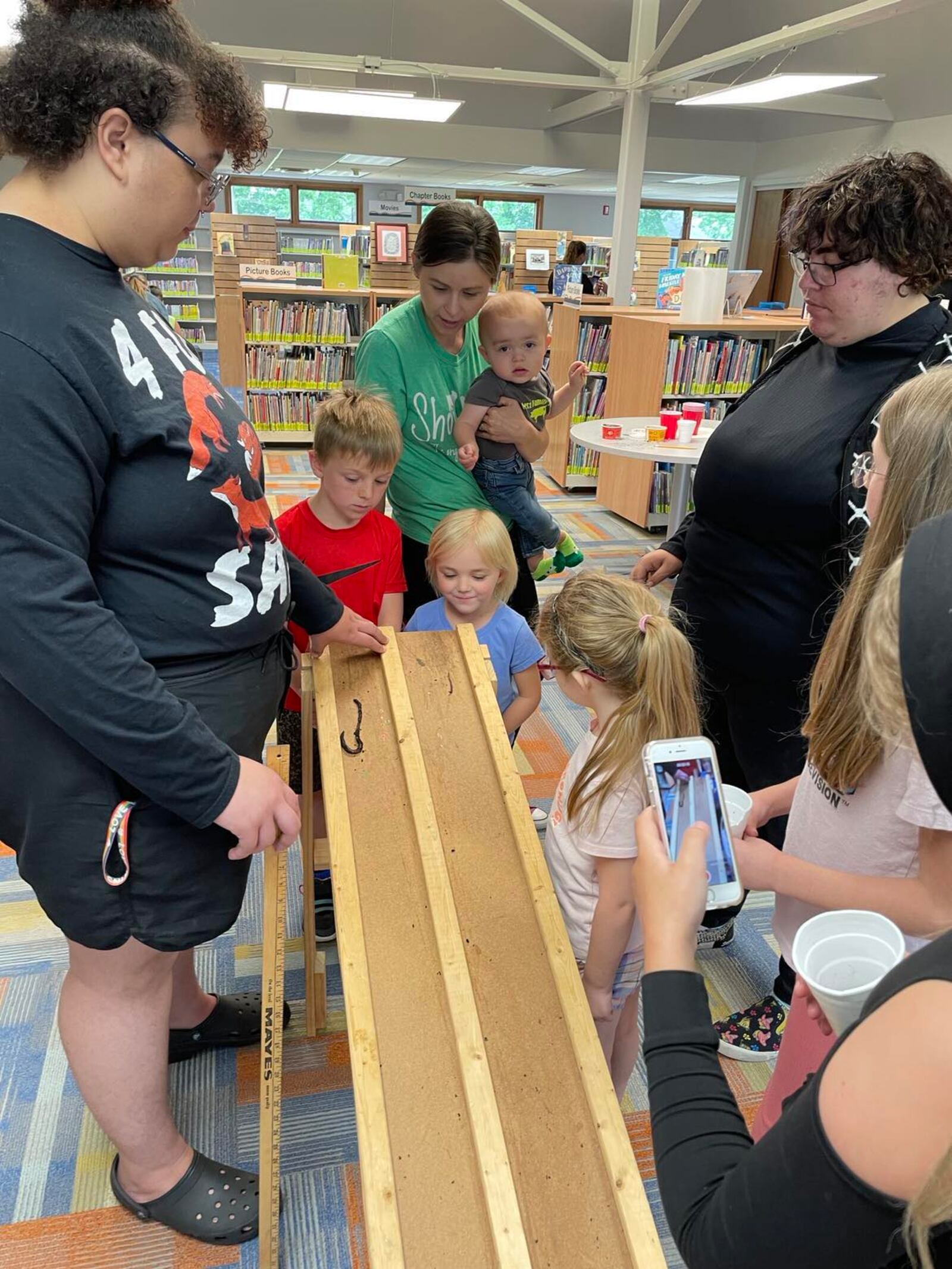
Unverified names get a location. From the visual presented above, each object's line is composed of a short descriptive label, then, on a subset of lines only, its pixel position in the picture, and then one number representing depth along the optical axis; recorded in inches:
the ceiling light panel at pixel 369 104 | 277.1
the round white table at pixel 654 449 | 158.7
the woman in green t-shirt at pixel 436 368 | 84.4
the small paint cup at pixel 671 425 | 176.4
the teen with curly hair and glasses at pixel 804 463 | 64.3
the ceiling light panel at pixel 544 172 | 538.9
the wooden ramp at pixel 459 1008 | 40.6
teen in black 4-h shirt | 39.2
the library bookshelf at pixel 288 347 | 311.4
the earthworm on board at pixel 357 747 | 61.1
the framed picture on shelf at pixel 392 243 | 303.3
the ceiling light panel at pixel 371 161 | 520.7
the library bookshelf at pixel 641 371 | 227.3
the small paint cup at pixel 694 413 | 177.9
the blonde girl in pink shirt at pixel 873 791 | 42.3
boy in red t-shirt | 81.7
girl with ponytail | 56.9
